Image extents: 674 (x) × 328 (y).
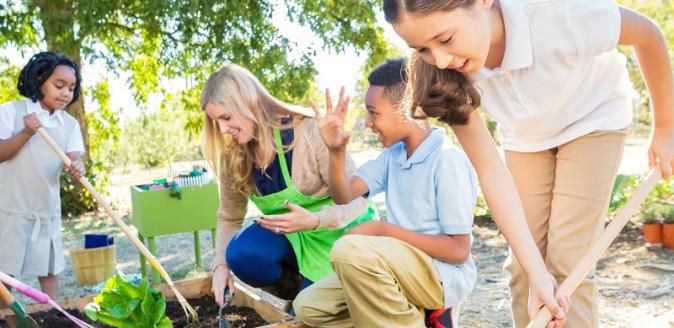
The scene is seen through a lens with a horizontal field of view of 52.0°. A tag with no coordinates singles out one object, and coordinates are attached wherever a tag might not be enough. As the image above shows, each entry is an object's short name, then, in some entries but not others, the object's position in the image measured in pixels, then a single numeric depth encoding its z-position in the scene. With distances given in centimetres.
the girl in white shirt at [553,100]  186
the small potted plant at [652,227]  443
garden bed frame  252
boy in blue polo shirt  211
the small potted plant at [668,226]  437
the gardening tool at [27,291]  208
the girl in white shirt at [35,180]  346
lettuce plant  244
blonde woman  263
